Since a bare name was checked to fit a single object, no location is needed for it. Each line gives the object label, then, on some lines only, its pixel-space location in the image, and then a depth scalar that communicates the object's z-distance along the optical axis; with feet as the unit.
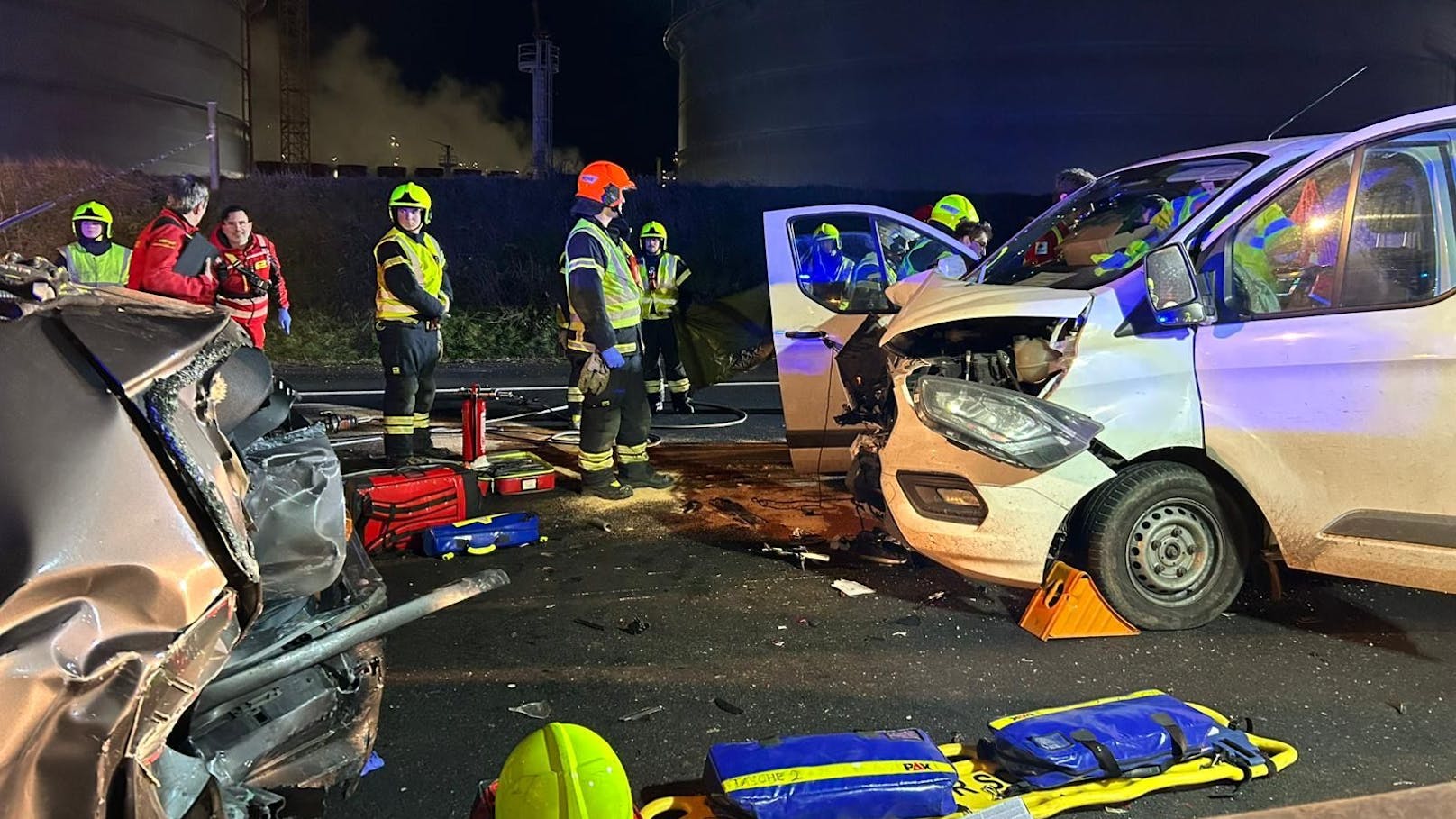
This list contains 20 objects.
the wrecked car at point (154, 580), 4.86
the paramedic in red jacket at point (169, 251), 19.62
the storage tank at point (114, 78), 87.51
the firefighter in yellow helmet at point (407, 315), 21.27
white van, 11.66
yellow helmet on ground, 5.82
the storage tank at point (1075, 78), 81.00
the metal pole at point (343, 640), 6.76
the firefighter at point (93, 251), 25.23
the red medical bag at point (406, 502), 16.06
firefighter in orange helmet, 18.75
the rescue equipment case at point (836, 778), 7.81
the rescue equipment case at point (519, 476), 20.20
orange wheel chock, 12.50
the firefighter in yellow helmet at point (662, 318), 31.24
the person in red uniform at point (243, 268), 21.74
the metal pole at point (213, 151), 49.92
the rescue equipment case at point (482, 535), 16.01
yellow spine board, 8.48
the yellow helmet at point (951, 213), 26.53
